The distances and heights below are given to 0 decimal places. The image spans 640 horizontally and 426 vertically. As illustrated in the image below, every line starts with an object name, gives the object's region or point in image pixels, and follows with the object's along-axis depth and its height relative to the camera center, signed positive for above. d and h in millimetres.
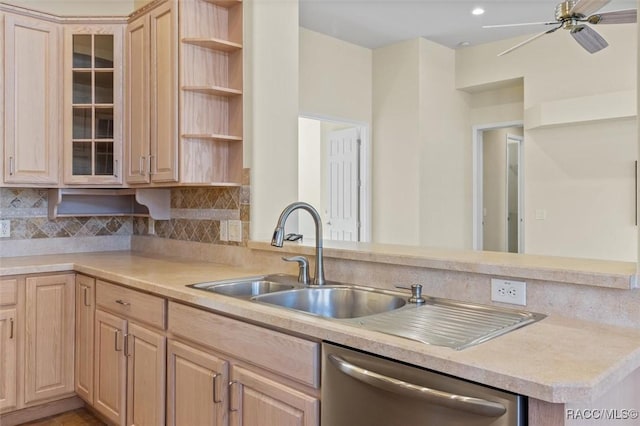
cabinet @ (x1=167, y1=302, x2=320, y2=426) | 1505 -558
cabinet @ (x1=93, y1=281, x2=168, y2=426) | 2141 -681
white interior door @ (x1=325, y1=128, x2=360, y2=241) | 5883 +361
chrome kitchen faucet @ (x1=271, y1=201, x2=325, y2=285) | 2116 -115
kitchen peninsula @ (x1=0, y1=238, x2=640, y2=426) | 1037 -324
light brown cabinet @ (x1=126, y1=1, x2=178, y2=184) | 2727 +704
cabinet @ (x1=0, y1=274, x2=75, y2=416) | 2639 -697
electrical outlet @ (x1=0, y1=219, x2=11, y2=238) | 3129 -90
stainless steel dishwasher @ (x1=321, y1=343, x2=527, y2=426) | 1066 -441
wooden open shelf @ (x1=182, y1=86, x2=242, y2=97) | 2682 +695
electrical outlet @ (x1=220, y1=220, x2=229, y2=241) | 2861 -91
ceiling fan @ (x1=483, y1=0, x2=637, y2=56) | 2262 +1046
